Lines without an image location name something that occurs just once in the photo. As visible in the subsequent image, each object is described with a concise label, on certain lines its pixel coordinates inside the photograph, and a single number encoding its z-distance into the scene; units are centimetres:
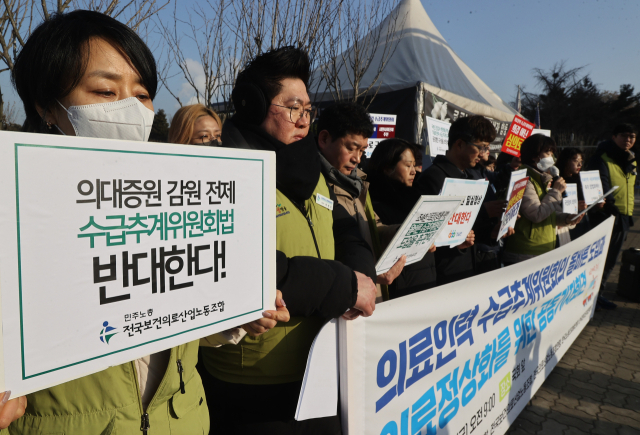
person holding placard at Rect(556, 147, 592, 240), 479
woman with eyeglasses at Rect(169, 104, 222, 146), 276
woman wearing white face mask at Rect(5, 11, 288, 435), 92
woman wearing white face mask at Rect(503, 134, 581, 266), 381
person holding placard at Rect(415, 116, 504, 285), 303
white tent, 833
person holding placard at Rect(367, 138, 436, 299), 283
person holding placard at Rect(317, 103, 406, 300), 235
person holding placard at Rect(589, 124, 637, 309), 548
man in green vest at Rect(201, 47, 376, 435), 129
